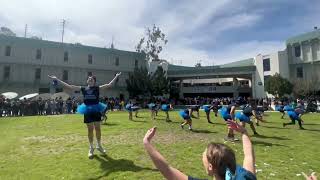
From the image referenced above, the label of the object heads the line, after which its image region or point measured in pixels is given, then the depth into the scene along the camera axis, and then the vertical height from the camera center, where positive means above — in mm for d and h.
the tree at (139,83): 34390 +3234
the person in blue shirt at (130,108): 12988 -485
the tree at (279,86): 28993 +2310
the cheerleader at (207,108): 12702 -468
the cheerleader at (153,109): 13893 -588
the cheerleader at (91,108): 5185 -198
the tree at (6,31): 33840 +12516
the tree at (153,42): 40879 +12541
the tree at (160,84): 34736 +3164
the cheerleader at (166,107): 13253 -455
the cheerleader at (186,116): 9572 -791
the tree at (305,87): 29016 +2162
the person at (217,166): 1713 -598
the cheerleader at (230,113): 7721 -537
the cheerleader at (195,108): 13366 -491
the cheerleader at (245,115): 8445 -626
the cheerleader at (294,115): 10708 -781
